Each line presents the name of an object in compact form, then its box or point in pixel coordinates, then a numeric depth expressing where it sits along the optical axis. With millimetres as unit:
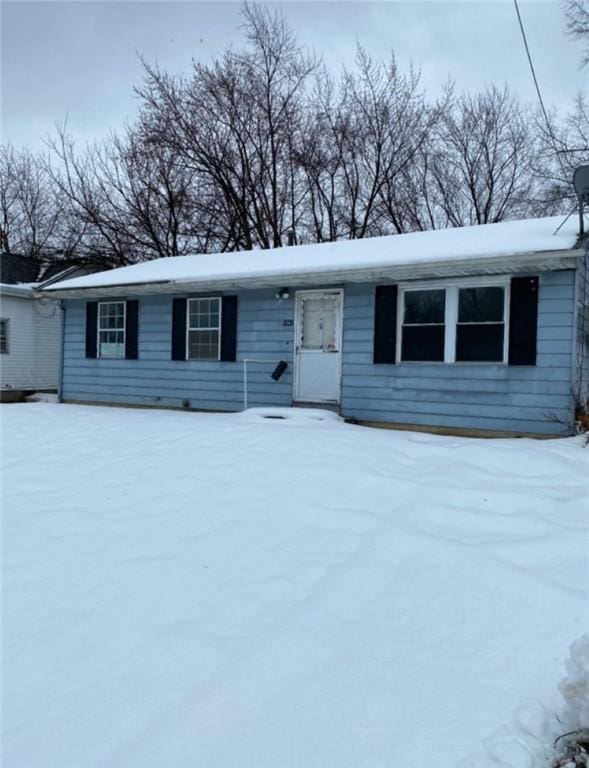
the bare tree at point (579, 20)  15045
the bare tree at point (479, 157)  19719
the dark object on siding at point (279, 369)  9445
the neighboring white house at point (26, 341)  15281
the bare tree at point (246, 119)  20266
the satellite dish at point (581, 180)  6777
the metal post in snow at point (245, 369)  9828
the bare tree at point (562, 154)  16344
